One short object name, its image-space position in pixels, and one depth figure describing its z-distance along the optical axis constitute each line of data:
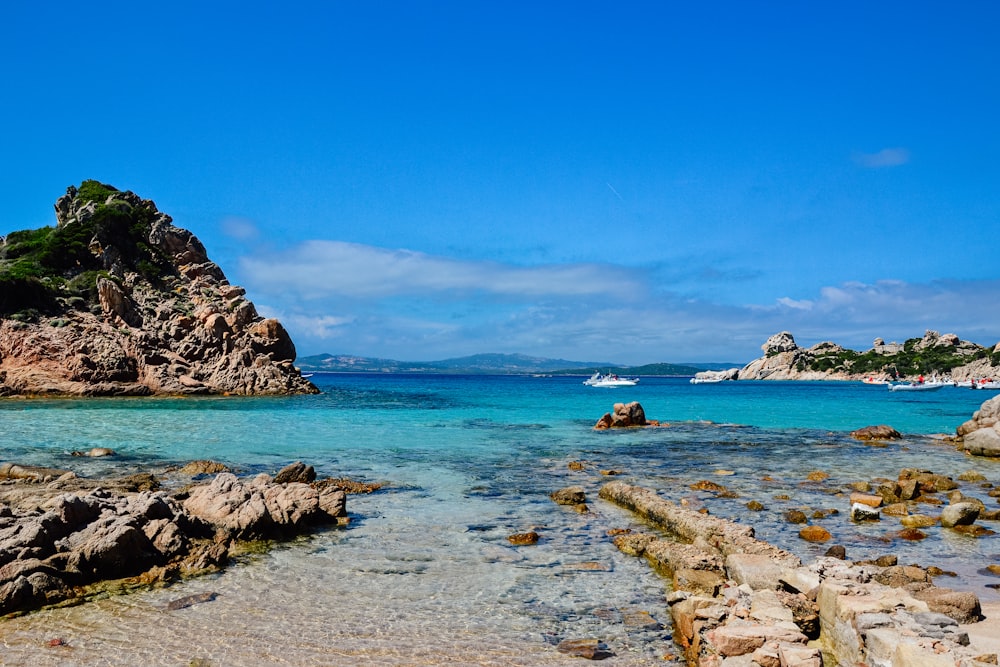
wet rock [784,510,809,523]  14.73
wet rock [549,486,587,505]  16.56
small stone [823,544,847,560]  11.79
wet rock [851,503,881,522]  14.84
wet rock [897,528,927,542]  13.22
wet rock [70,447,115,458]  23.95
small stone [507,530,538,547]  12.85
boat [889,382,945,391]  107.88
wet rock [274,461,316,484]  18.30
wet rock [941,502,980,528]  14.09
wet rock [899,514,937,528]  14.26
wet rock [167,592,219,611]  9.22
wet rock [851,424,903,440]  33.81
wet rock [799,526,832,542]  13.17
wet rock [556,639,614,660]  7.93
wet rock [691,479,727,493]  18.70
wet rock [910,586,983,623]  8.17
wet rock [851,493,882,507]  16.05
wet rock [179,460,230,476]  20.48
